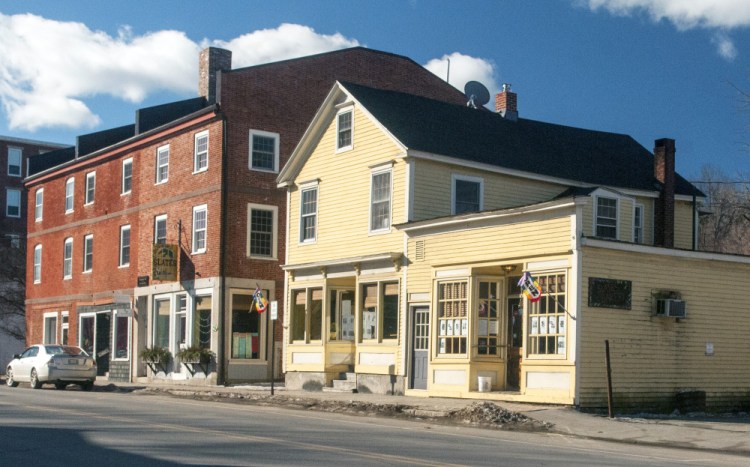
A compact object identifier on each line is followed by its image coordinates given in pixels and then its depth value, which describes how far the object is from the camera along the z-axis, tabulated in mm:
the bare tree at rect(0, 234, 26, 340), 58812
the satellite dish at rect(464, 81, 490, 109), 37094
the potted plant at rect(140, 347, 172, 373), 37438
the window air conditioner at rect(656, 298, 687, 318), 23359
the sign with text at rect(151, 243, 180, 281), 36625
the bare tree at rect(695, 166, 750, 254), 56250
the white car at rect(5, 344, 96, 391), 33312
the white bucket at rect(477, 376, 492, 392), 24656
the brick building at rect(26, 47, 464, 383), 35281
